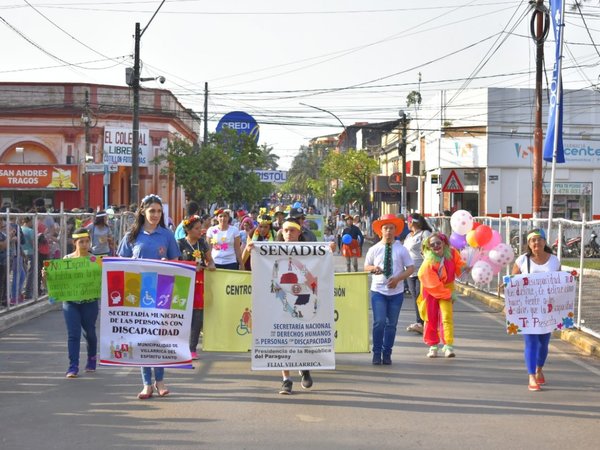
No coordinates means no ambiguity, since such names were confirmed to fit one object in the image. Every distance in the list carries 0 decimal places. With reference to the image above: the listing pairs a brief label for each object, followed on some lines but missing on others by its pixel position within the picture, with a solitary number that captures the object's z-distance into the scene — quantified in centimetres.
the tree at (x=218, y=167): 4425
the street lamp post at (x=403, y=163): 4553
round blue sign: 4541
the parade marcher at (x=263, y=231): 1435
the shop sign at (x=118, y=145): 3834
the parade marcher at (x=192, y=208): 1692
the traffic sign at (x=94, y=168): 2683
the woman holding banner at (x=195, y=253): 1041
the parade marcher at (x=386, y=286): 1066
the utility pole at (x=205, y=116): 4394
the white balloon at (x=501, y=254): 1490
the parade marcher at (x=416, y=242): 1434
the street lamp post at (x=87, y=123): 3437
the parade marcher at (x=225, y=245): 1320
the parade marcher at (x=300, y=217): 1354
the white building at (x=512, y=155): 4747
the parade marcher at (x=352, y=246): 2344
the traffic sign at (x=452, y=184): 2808
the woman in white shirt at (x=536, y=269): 927
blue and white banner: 1808
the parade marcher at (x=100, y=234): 1459
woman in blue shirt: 902
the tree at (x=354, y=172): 6875
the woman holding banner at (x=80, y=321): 978
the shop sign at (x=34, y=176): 4419
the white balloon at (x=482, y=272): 1496
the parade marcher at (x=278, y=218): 1935
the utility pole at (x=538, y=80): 2219
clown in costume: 1145
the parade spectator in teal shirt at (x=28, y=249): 1674
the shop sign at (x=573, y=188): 4716
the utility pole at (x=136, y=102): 2730
